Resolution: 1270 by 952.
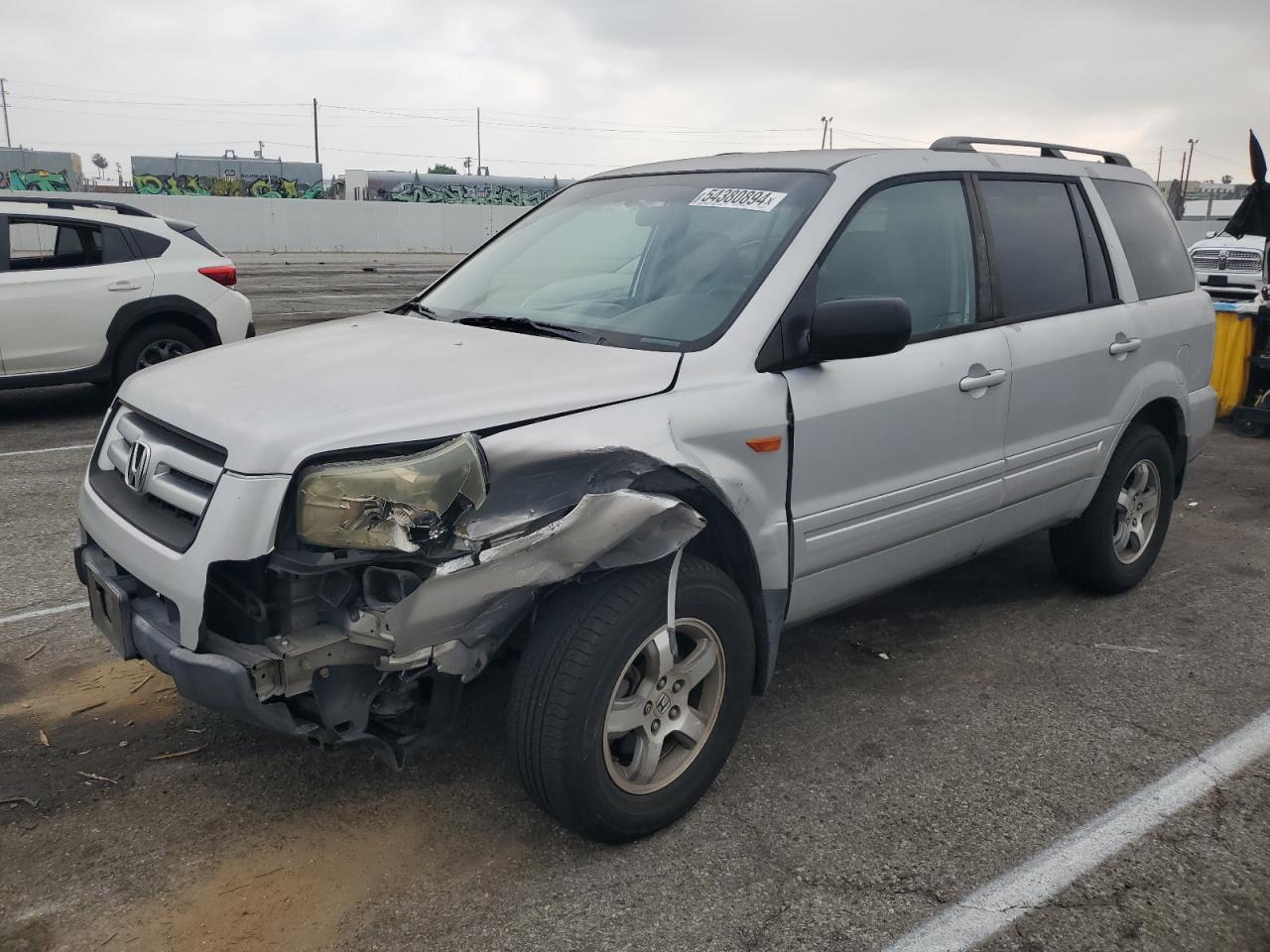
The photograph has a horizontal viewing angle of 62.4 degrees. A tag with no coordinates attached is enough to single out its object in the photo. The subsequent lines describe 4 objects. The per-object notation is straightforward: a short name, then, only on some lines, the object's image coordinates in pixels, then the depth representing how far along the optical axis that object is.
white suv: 8.04
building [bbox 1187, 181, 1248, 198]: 62.64
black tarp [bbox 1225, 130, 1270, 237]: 8.04
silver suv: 2.48
